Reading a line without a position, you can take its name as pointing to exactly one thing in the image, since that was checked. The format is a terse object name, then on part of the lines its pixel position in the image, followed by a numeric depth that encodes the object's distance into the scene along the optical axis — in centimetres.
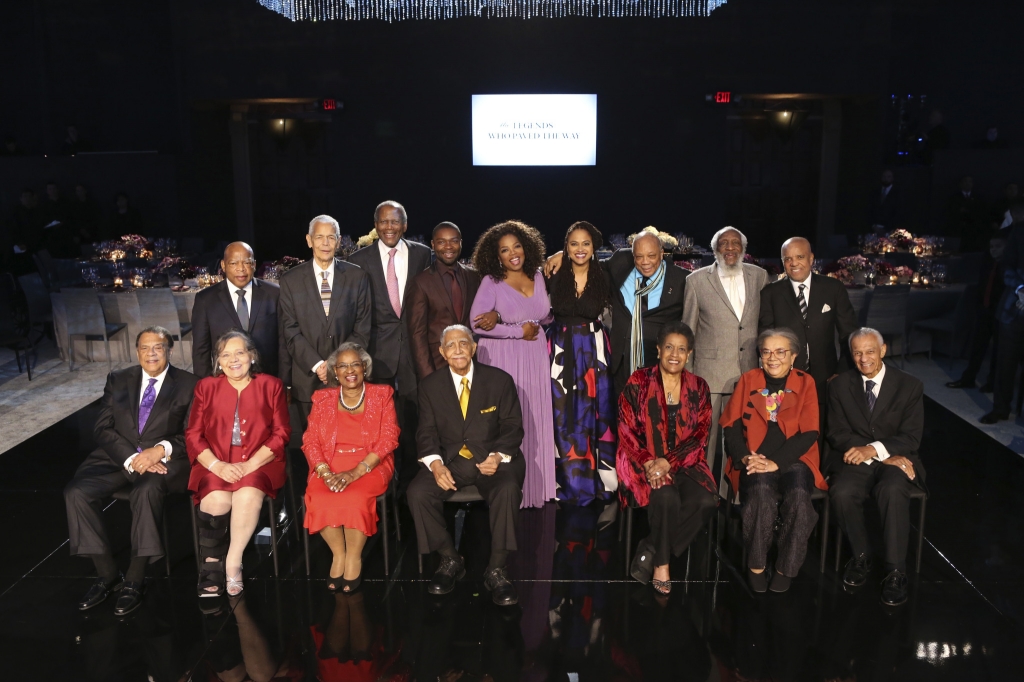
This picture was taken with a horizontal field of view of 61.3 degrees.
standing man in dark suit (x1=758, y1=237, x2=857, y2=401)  480
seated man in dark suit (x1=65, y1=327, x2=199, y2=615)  407
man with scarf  480
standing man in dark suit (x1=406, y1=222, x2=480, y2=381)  498
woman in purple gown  475
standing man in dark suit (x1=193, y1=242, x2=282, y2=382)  491
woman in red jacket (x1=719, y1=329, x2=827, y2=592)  407
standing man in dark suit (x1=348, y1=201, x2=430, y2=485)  536
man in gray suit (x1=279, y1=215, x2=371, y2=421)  498
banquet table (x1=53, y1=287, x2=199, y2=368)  852
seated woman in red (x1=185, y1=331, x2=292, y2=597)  412
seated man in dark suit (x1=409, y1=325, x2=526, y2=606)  412
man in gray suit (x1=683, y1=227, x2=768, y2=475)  478
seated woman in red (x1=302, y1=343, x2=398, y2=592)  407
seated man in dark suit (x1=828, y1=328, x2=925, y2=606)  404
